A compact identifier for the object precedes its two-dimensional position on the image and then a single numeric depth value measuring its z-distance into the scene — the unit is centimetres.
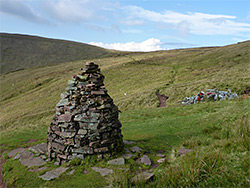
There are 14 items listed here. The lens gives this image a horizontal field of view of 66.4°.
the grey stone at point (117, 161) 962
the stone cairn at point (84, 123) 1029
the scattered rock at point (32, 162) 1058
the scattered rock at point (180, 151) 928
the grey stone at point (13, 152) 1305
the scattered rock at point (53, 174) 903
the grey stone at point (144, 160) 960
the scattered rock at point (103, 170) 884
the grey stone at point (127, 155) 1019
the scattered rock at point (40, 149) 1174
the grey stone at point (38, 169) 990
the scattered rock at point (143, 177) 678
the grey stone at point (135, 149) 1107
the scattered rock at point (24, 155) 1152
